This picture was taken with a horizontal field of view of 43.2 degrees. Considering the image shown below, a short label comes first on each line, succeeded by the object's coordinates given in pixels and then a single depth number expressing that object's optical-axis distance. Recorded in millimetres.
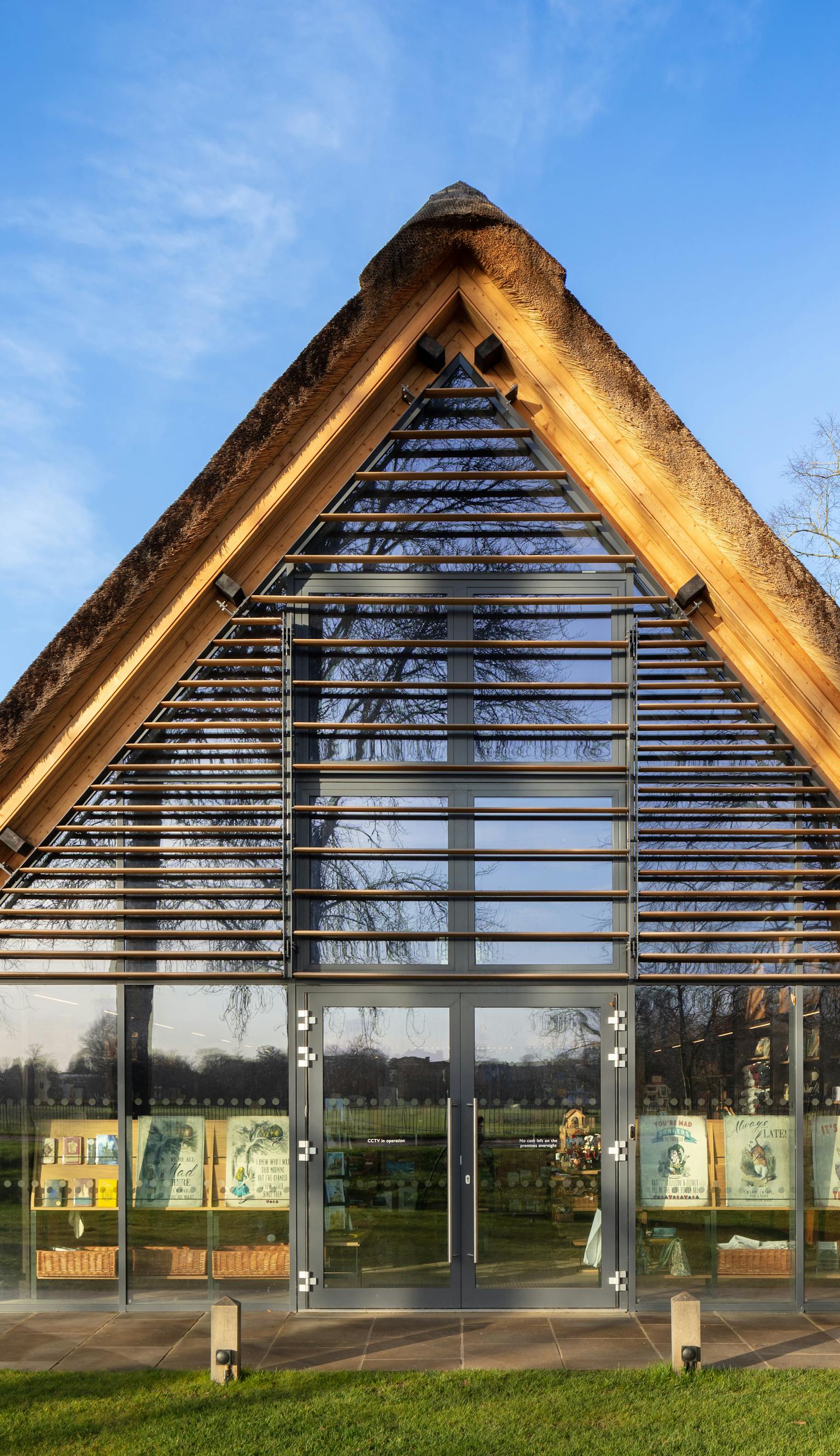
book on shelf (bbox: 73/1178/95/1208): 7746
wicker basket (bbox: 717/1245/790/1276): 7566
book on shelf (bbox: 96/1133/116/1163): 7754
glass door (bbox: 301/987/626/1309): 7469
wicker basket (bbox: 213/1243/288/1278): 7578
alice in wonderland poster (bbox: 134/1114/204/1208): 7684
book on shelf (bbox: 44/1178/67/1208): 7762
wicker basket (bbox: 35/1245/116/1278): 7703
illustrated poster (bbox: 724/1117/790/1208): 7648
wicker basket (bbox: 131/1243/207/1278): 7633
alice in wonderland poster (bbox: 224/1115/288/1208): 7652
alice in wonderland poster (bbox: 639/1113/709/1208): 7609
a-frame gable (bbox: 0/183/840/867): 7324
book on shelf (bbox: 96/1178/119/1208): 7719
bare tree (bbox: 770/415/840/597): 17344
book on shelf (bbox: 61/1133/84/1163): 7789
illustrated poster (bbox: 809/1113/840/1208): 7676
